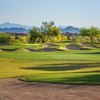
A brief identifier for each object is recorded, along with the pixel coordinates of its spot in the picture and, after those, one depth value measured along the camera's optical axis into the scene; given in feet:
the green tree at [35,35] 435.53
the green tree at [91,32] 490.90
